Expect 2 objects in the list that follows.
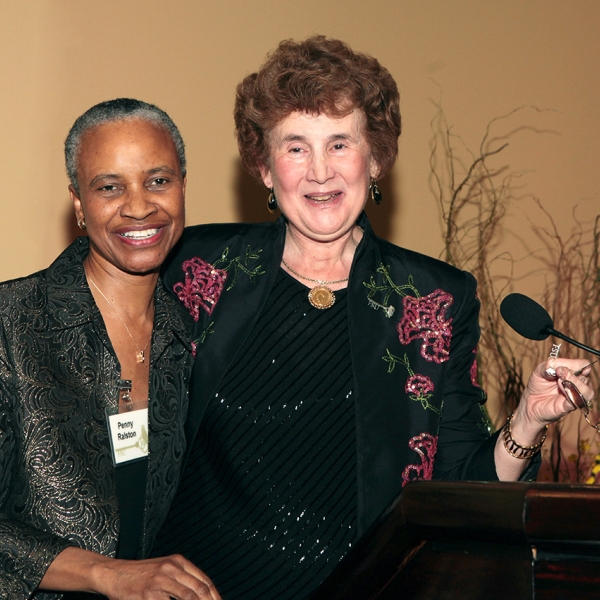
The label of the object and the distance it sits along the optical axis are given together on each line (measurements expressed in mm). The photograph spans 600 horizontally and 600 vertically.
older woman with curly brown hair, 2096
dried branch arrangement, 3842
